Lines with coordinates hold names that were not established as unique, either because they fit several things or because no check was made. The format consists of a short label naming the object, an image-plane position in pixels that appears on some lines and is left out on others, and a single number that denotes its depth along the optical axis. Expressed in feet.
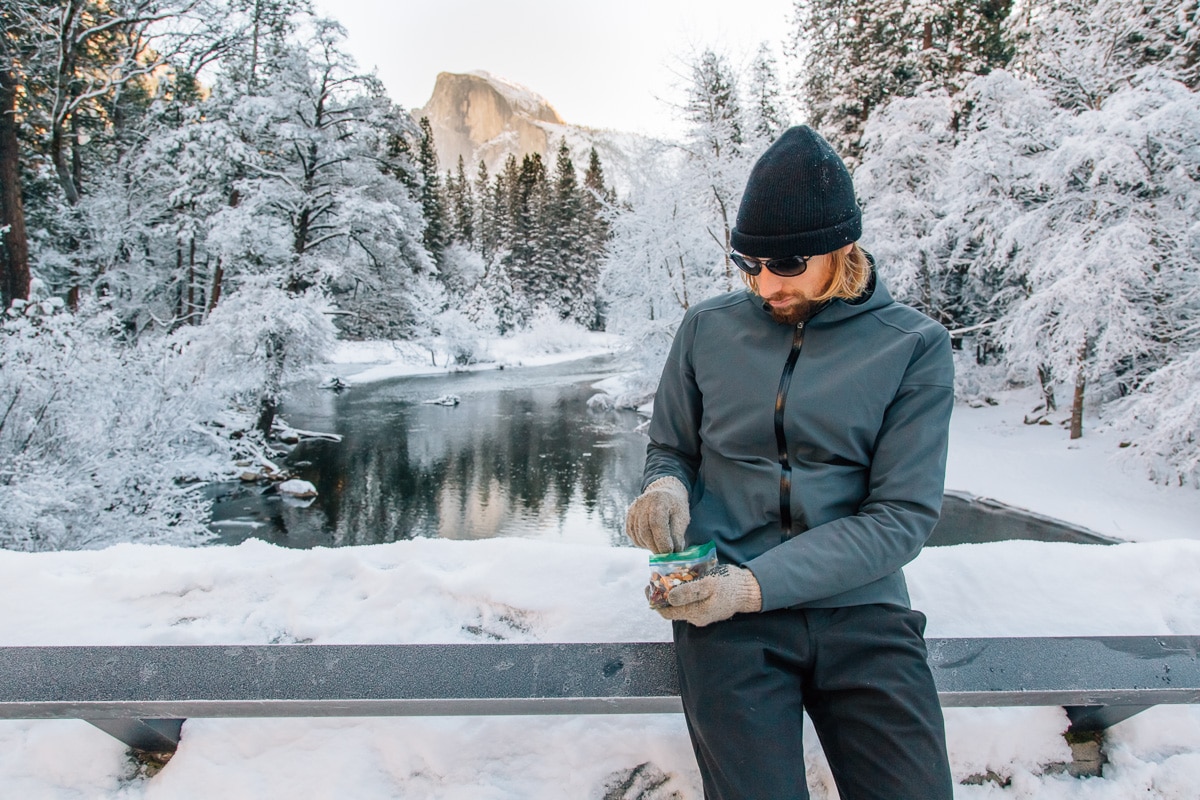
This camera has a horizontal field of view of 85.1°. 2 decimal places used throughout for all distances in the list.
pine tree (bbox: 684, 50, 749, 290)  47.37
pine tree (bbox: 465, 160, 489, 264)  160.56
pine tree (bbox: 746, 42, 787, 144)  49.24
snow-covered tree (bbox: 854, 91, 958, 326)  50.01
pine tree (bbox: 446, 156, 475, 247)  160.56
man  3.92
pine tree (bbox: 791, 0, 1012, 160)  54.65
